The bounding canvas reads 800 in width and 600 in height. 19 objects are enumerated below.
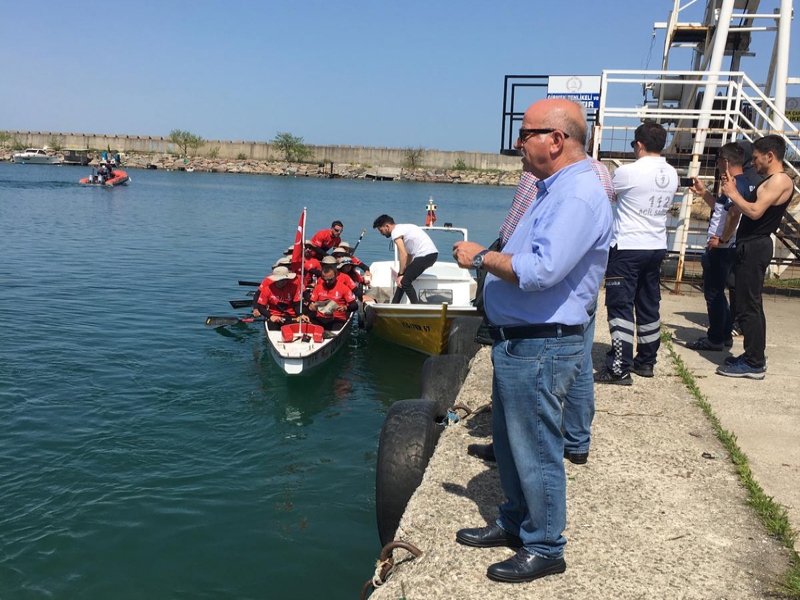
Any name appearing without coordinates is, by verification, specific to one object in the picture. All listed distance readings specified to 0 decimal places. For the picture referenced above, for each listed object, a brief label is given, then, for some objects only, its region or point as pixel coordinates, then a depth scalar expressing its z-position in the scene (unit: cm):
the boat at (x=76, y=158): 9083
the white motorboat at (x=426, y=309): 1135
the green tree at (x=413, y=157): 10612
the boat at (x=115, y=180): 5121
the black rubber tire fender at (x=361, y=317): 1324
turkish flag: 1192
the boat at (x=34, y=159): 9150
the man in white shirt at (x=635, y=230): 590
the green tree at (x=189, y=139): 10906
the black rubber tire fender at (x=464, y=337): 858
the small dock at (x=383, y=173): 9806
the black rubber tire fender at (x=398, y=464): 444
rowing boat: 1002
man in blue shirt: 286
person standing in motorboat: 1179
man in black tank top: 606
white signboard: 1485
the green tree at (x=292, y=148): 10700
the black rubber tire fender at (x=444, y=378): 686
